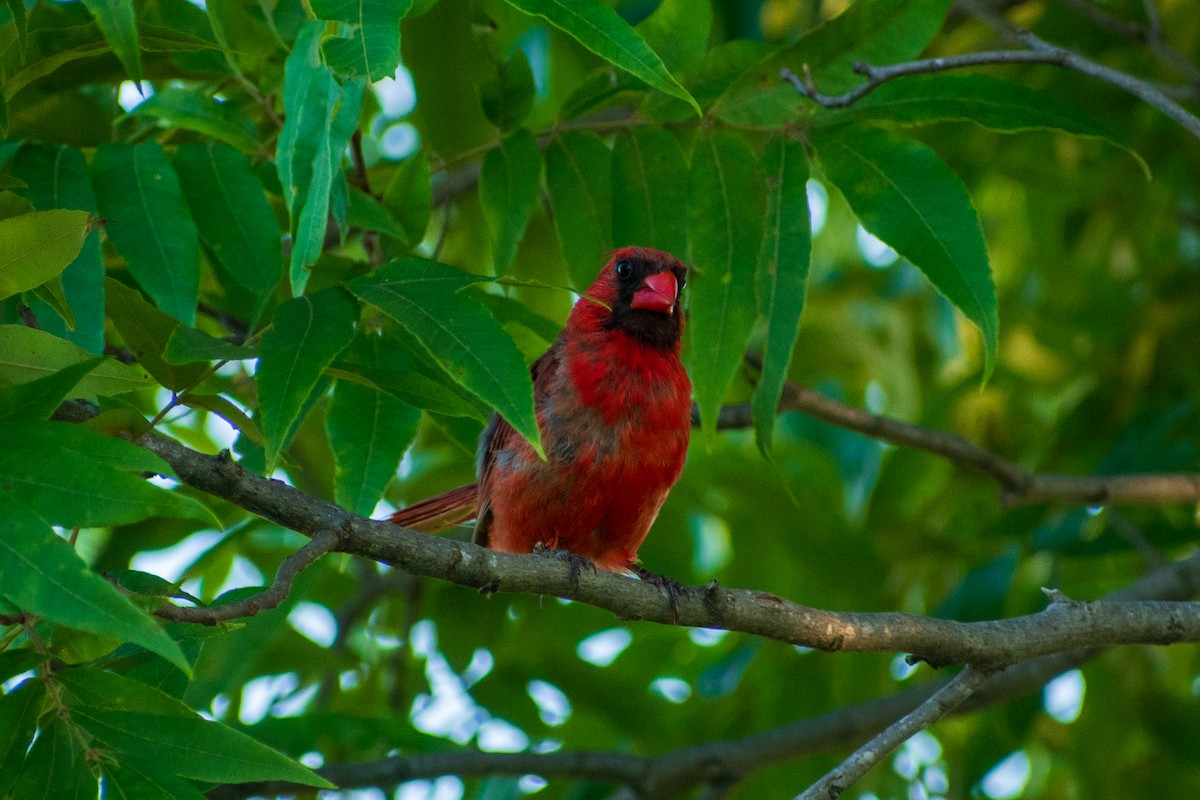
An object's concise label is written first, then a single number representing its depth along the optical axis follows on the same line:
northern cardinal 7.96
